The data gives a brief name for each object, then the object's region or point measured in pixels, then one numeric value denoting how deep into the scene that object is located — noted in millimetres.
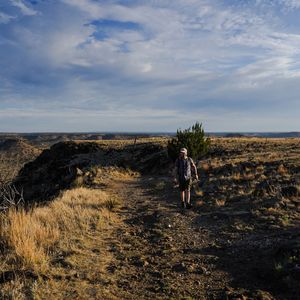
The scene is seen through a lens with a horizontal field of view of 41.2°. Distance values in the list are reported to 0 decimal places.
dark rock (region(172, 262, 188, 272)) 7203
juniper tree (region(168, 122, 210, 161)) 26625
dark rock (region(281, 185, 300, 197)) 12578
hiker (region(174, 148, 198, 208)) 12859
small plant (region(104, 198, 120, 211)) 13375
